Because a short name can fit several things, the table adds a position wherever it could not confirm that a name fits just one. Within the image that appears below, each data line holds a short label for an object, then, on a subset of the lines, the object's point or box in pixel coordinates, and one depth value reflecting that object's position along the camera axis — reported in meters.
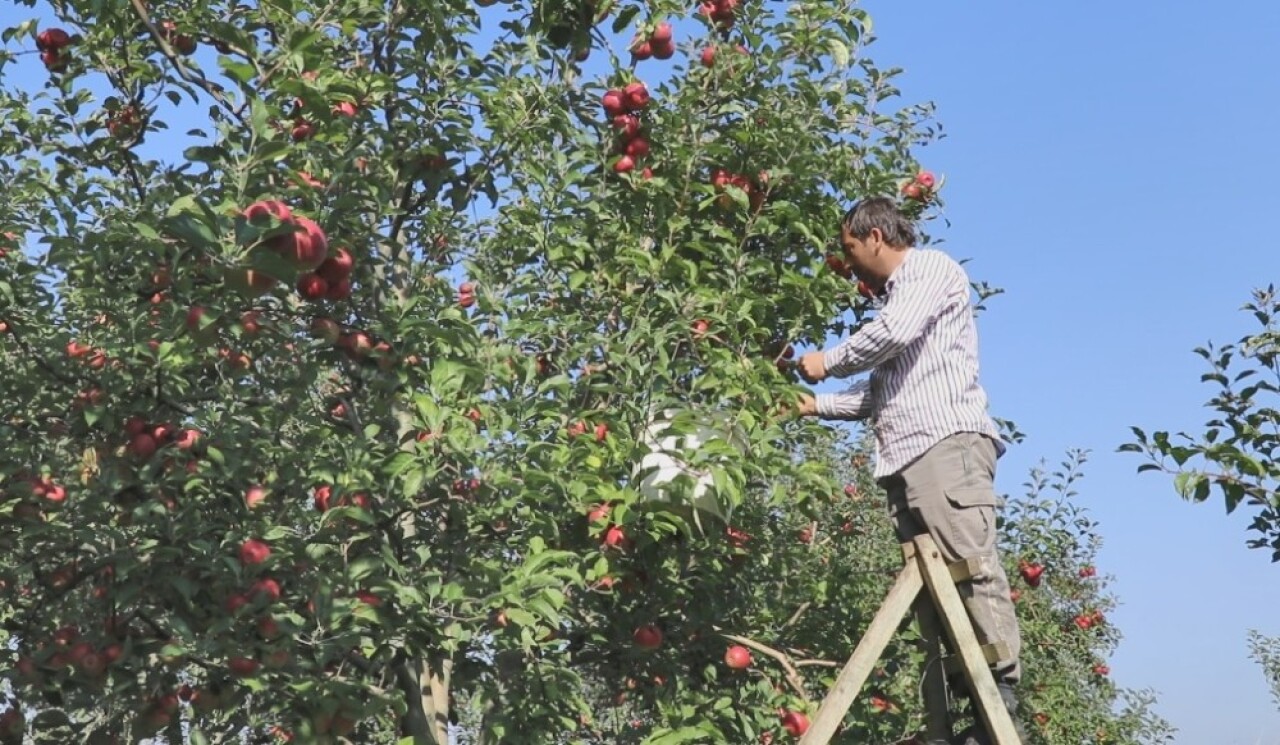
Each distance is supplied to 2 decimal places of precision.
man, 3.74
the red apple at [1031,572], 7.63
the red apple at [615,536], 4.27
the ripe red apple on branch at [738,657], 4.90
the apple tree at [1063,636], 8.13
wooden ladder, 3.56
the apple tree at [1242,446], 4.94
